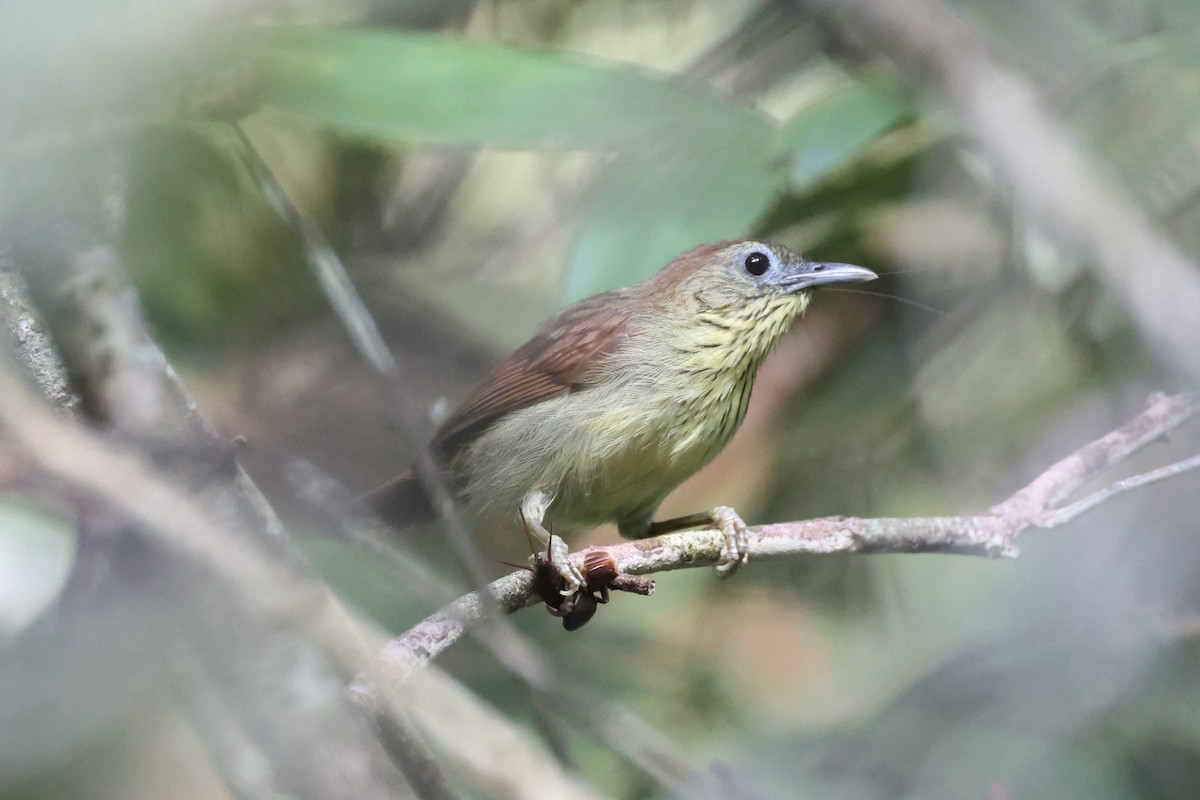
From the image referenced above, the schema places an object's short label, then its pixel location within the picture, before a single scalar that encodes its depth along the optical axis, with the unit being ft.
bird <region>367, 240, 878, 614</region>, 11.06
